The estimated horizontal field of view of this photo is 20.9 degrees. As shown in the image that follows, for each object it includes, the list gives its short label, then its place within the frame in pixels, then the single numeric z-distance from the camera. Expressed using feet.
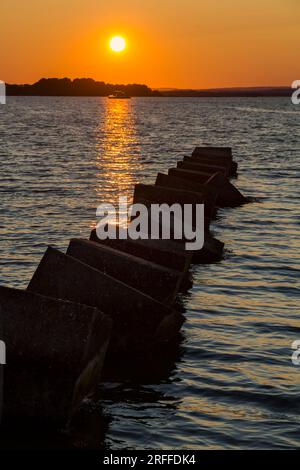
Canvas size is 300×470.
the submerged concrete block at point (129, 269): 35.63
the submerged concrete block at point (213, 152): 98.21
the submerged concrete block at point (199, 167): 76.74
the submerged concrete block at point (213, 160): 82.92
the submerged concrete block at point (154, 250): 39.60
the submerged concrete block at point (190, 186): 63.05
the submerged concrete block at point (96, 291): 32.73
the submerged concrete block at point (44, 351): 26.55
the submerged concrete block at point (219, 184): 69.56
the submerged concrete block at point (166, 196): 56.35
